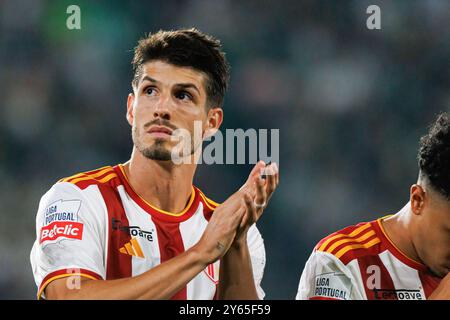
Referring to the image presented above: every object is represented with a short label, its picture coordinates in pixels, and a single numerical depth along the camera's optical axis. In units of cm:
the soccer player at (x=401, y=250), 656
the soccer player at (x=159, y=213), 594
